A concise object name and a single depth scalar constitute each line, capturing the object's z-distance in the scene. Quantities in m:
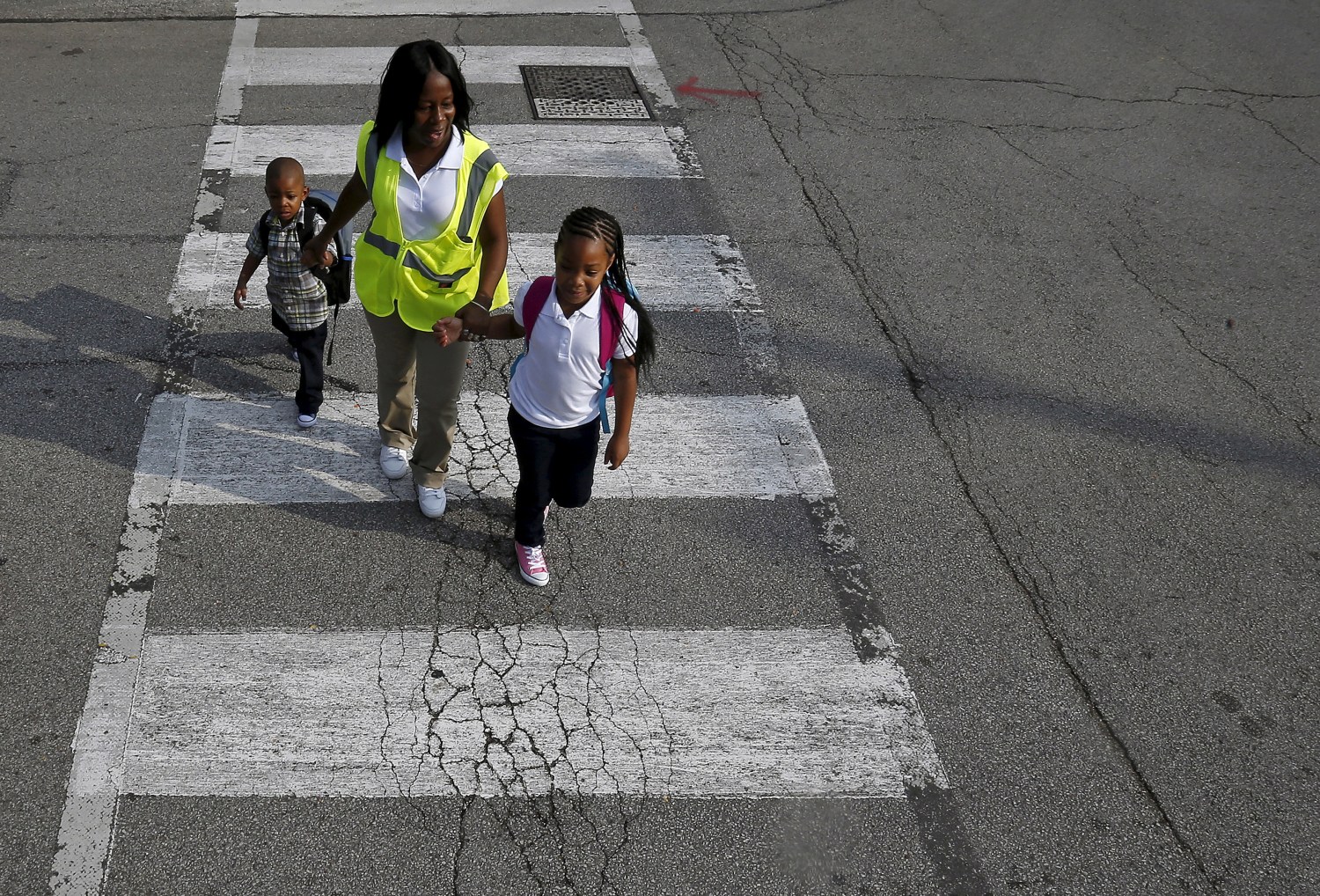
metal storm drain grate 8.53
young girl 3.76
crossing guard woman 4.00
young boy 4.82
